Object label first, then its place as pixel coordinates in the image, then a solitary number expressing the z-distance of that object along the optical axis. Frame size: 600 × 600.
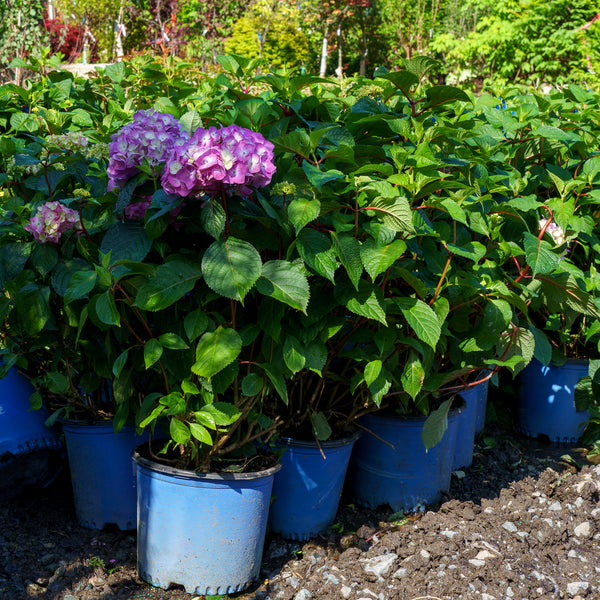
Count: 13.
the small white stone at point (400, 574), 2.02
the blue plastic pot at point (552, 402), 3.31
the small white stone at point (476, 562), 2.07
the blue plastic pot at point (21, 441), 2.25
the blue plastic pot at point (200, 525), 1.88
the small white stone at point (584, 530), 2.34
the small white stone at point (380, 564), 2.04
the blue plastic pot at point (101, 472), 2.19
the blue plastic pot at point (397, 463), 2.48
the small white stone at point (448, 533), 2.22
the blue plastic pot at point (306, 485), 2.21
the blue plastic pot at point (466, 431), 2.84
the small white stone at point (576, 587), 2.03
